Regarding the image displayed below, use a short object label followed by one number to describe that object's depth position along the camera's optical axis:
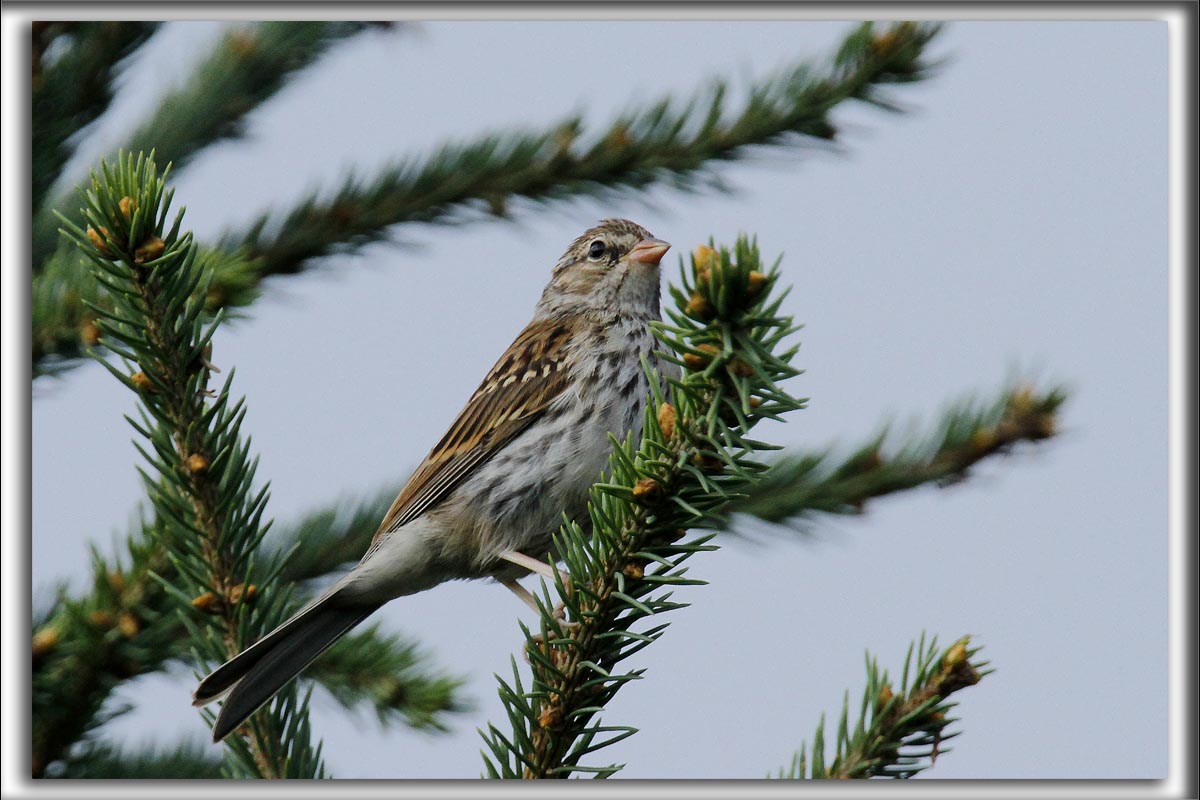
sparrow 5.65
